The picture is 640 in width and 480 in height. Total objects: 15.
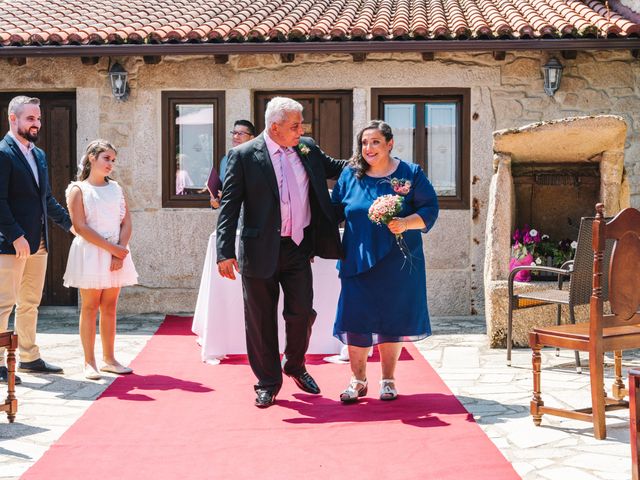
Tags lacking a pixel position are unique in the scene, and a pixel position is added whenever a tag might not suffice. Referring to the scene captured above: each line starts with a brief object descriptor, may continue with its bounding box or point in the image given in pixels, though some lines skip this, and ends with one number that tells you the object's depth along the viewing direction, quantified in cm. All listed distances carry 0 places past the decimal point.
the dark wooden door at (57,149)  1117
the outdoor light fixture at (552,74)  1042
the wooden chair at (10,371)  558
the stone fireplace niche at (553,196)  907
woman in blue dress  609
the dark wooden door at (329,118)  1094
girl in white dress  696
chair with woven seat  684
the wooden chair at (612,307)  512
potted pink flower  866
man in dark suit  604
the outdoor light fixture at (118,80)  1080
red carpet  467
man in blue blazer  666
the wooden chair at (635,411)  359
